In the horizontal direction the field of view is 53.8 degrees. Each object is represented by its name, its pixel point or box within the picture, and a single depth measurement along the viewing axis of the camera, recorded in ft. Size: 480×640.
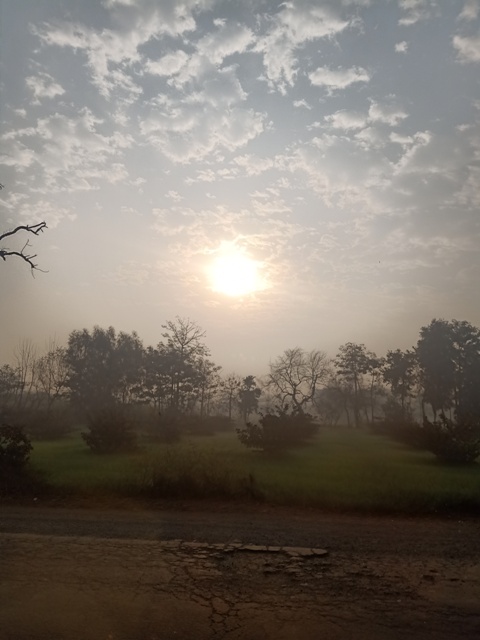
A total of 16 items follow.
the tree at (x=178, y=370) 191.42
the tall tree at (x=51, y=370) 221.66
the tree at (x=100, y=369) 214.48
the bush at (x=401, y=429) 94.07
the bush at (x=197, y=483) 42.29
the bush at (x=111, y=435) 78.69
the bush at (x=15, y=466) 44.29
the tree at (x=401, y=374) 205.36
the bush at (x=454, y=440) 72.13
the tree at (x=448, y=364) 186.19
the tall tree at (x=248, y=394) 212.43
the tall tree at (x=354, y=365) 213.05
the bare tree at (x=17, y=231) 56.03
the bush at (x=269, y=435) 77.46
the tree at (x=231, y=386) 220.00
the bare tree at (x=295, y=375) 210.18
